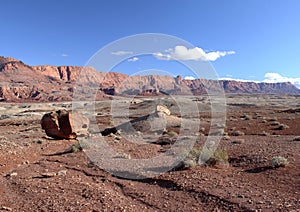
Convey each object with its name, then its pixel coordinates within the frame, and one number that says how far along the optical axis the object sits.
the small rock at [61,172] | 10.22
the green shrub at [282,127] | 22.68
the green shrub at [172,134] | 20.43
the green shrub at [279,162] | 9.50
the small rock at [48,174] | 9.98
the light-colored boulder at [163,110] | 28.69
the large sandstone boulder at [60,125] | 19.77
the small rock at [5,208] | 6.89
